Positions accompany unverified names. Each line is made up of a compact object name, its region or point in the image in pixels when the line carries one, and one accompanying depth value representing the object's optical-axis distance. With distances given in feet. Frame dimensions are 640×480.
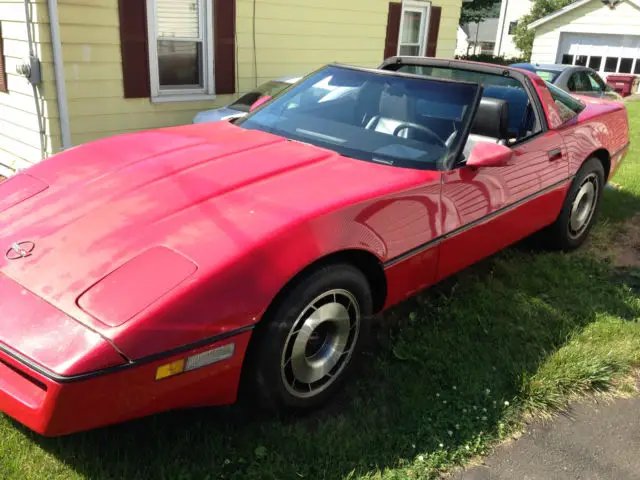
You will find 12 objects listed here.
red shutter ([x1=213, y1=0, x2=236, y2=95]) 25.52
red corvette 6.52
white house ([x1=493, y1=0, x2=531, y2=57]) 129.90
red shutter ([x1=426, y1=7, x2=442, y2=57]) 35.86
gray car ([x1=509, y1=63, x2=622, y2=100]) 34.86
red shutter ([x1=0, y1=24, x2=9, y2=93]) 22.60
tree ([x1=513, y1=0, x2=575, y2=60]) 110.73
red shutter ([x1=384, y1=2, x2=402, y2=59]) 33.50
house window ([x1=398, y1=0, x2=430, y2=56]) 34.83
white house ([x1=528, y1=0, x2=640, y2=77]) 84.69
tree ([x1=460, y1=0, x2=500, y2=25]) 108.17
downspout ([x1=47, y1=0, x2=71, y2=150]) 20.38
